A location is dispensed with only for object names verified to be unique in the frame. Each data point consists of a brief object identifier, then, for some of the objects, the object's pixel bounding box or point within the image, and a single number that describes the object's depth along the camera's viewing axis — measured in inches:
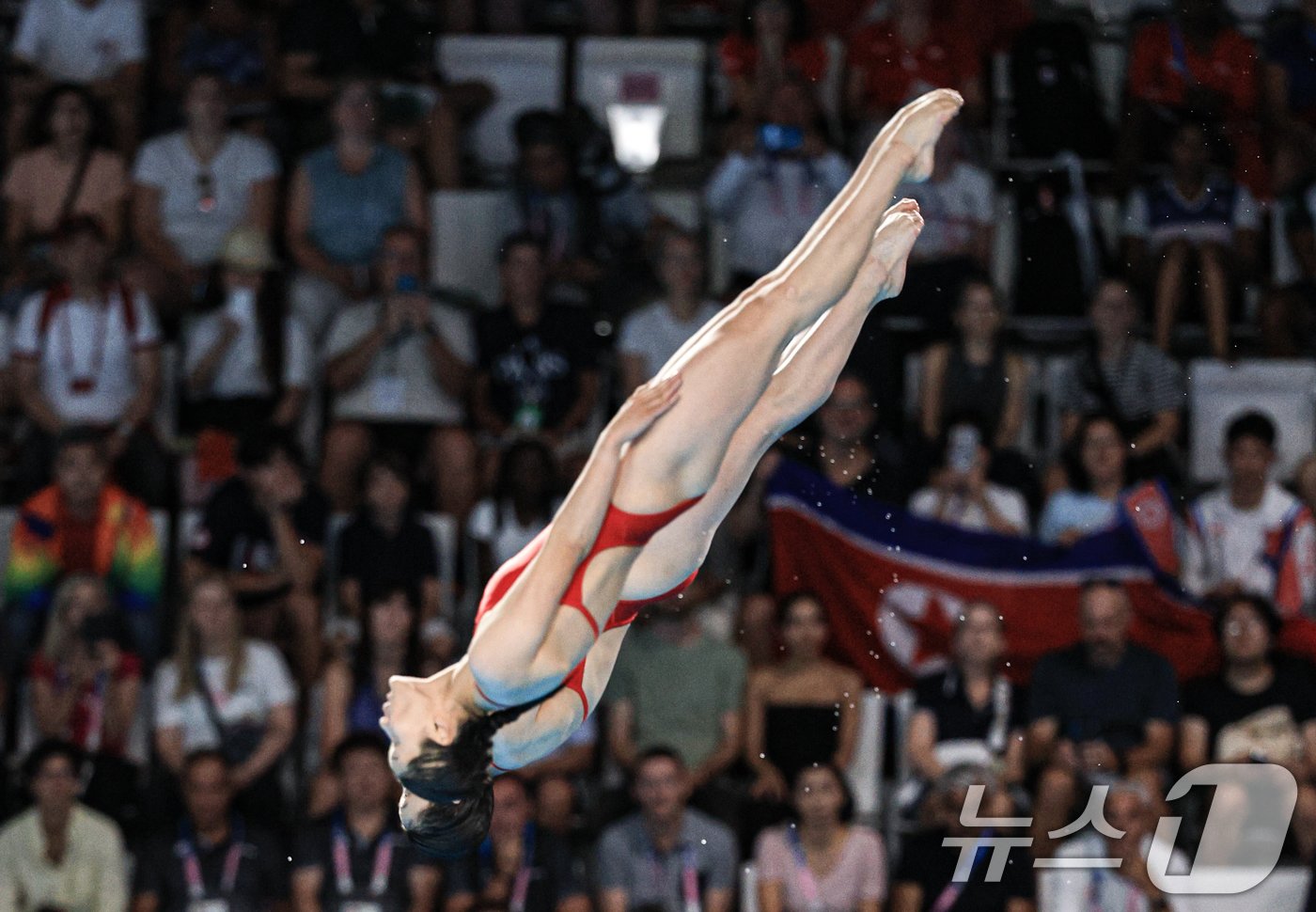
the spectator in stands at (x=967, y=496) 645.9
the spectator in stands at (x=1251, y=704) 609.6
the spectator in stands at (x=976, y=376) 657.6
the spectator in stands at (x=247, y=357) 673.6
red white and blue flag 646.5
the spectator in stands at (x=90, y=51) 738.8
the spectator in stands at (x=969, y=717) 602.9
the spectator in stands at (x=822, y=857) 586.6
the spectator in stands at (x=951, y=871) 578.6
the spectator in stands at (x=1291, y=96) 729.6
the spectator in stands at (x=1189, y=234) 701.9
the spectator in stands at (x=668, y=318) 671.1
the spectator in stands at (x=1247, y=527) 652.1
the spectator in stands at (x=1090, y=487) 652.7
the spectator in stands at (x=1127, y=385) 666.2
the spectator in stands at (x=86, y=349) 673.6
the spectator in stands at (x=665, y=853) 590.9
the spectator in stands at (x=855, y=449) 620.7
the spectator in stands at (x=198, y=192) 703.7
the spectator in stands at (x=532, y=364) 674.8
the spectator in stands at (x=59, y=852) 598.5
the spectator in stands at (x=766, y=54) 712.4
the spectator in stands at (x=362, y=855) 590.2
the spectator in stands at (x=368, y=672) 615.8
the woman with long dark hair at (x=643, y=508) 386.3
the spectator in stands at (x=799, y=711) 613.3
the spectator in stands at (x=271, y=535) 636.7
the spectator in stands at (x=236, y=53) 727.1
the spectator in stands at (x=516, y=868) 589.0
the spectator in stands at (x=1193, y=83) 703.7
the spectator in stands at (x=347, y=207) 702.5
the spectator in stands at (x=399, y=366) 677.3
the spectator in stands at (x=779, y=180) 689.0
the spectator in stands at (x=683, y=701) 622.2
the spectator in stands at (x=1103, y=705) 604.4
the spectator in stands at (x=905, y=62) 722.2
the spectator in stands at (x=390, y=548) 635.5
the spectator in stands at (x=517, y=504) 634.8
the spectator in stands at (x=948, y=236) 680.4
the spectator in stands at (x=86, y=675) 625.0
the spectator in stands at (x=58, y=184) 708.0
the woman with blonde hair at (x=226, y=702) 618.8
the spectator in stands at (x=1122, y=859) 574.9
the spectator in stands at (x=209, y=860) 595.5
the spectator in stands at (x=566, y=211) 691.4
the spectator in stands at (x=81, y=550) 637.9
